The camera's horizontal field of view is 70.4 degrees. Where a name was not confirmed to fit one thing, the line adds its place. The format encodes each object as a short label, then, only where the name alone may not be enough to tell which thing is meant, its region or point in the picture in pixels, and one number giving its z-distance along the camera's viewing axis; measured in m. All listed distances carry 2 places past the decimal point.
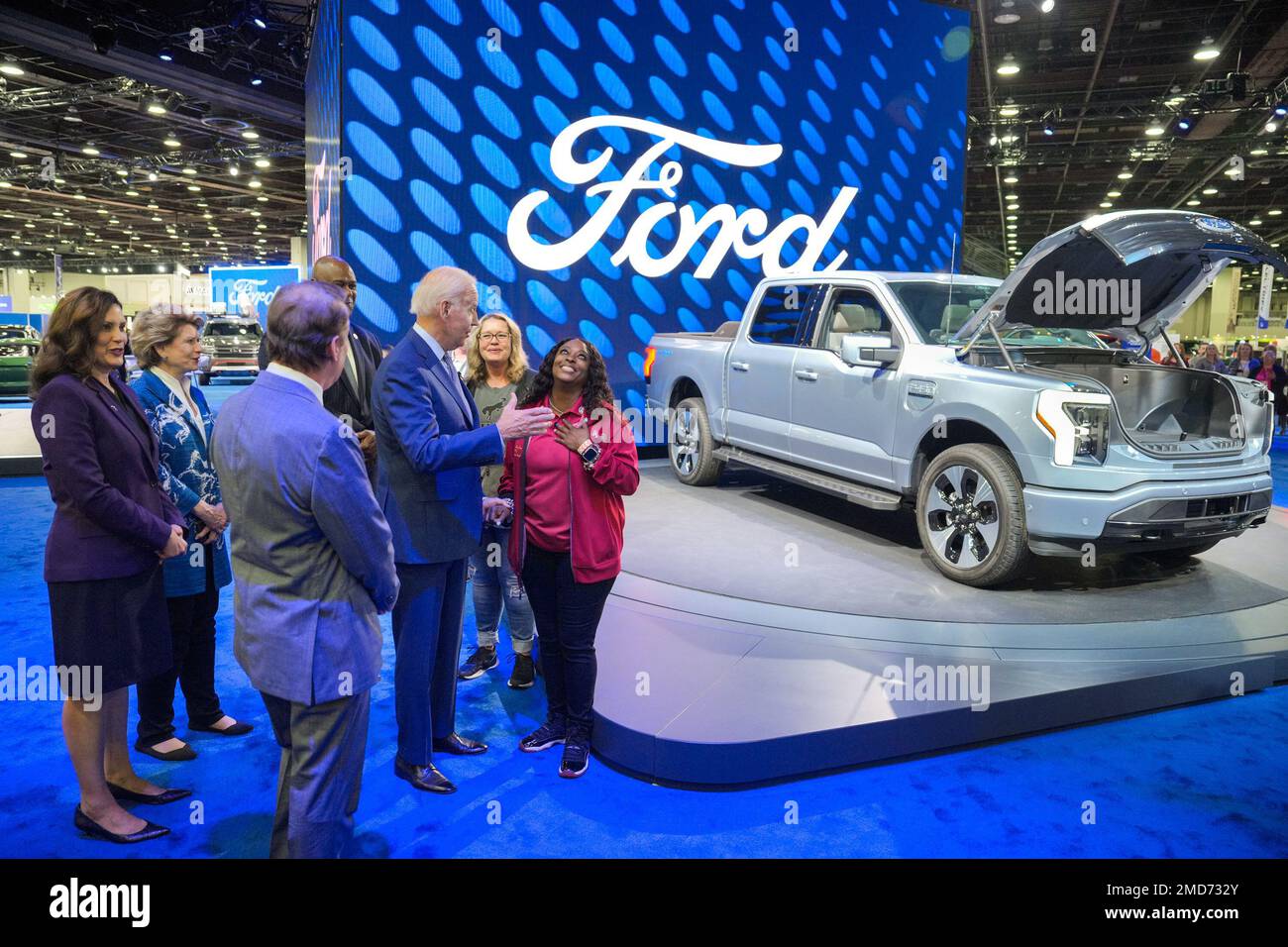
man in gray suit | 2.14
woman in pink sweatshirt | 3.27
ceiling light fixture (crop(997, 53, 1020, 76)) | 15.85
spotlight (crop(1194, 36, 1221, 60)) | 14.72
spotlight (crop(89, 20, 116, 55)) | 12.49
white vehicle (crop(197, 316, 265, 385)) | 22.97
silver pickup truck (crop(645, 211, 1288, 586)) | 4.62
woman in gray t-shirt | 4.19
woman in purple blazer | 2.74
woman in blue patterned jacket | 3.35
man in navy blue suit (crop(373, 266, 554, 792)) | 2.89
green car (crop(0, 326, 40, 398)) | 17.38
